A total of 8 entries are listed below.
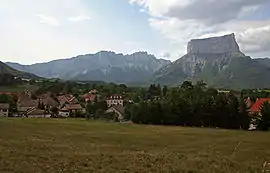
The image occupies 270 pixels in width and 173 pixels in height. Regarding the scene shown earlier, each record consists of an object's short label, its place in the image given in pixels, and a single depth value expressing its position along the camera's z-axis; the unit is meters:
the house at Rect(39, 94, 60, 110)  85.02
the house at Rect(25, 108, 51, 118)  73.09
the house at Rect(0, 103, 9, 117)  67.95
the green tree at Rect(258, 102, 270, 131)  45.74
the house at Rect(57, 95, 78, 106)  88.94
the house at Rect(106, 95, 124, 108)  97.49
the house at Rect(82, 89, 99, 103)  101.48
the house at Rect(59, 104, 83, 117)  76.26
